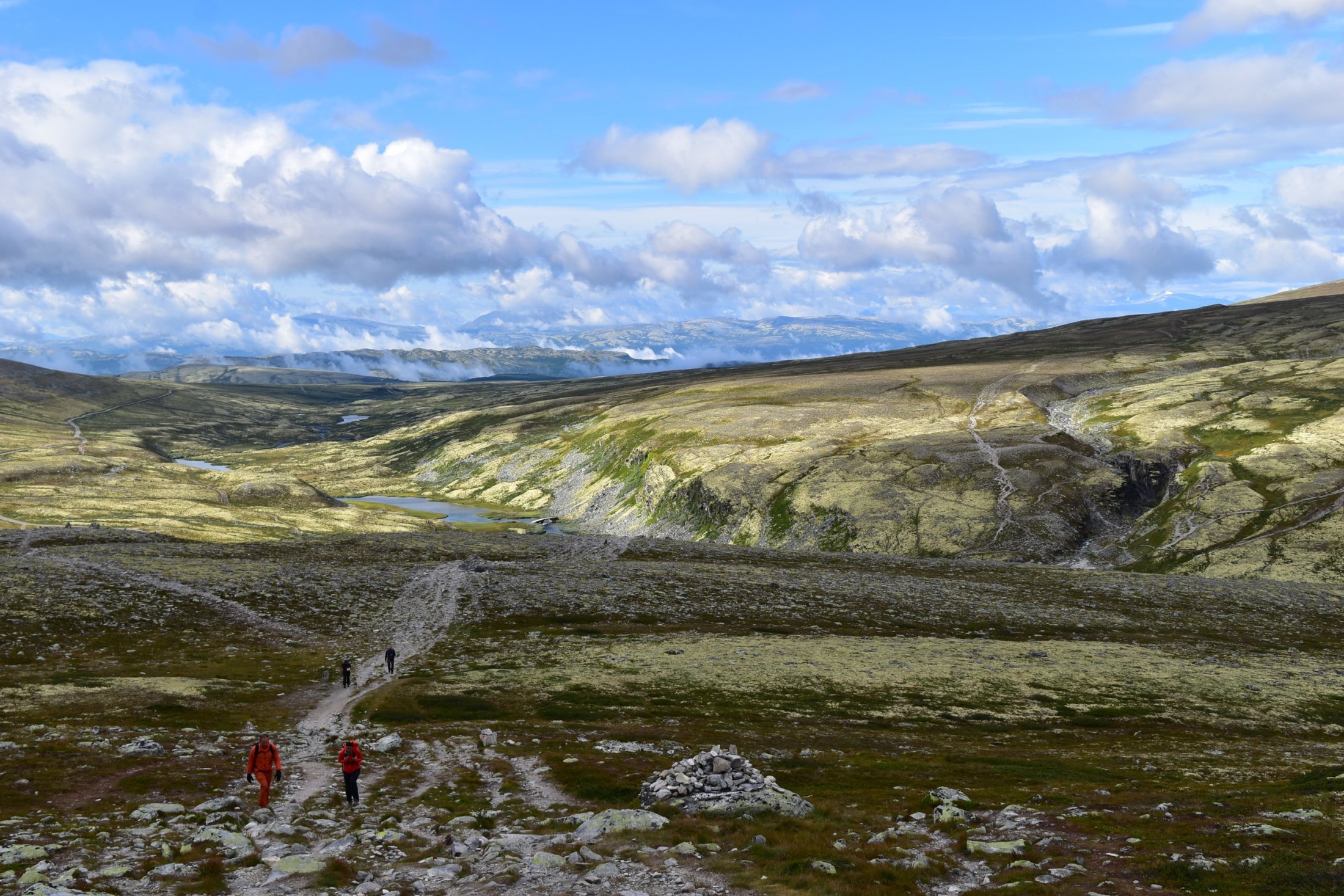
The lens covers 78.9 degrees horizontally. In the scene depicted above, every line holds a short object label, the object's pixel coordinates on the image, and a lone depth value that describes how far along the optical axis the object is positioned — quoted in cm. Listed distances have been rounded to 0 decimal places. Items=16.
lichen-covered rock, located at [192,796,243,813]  3012
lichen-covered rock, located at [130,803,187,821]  2881
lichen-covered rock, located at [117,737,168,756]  3706
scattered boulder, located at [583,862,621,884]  2442
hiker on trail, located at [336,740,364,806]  3164
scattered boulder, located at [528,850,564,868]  2553
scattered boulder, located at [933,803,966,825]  2988
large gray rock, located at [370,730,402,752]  4113
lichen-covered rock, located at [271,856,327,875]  2484
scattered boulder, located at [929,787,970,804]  3234
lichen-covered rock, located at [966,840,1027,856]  2634
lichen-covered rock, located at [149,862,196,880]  2394
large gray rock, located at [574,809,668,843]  2839
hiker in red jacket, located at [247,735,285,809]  3131
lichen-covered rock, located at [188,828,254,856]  2642
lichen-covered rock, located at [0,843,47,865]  2380
